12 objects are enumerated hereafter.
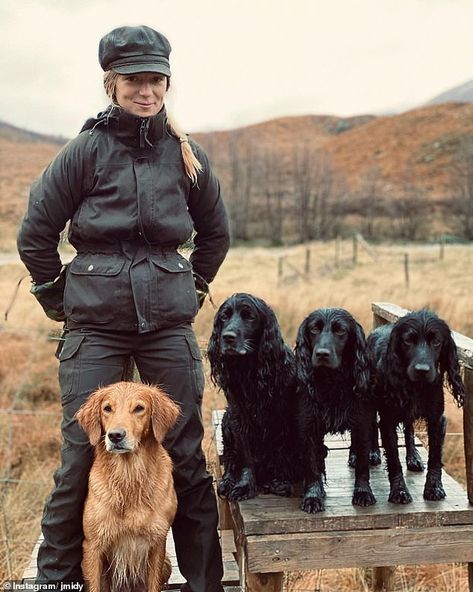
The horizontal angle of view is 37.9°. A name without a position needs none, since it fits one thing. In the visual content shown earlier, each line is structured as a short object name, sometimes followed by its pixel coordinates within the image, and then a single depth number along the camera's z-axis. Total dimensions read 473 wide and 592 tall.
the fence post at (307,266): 25.52
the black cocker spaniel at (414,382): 2.99
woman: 3.32
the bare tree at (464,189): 48.17
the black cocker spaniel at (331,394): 3.04
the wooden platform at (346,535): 3.19
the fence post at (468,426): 3.37
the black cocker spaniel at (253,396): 3.17
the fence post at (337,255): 27.97
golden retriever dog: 3.04
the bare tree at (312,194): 53.70
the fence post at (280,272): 20.98
